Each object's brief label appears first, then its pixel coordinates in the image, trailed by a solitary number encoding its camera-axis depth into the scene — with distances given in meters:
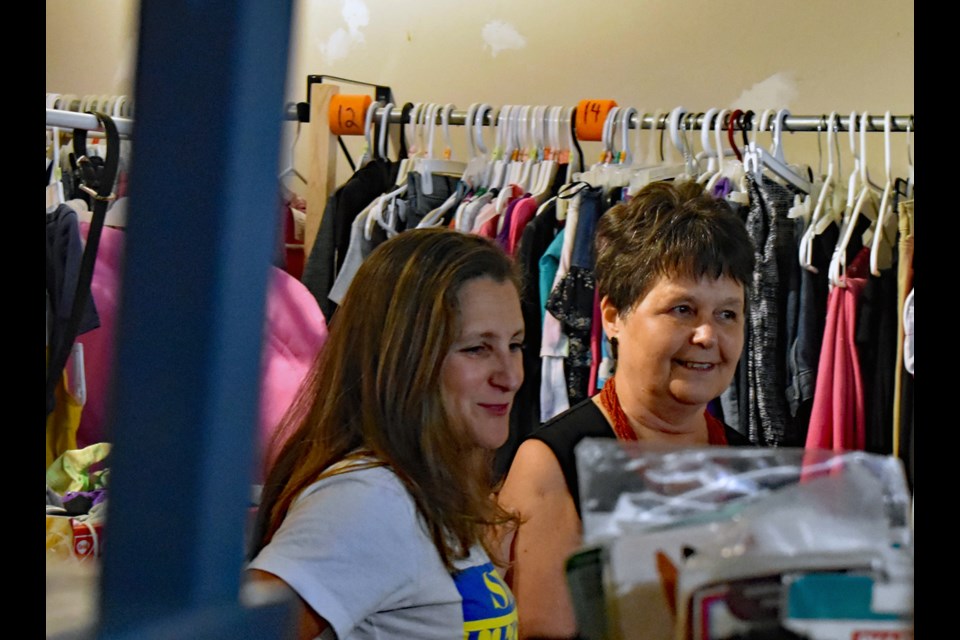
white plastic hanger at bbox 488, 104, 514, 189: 5.76
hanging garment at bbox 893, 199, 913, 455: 4.68
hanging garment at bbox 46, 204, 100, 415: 4.22
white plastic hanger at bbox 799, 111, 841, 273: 4.82
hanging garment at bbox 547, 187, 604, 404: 4.98
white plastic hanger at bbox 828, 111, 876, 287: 4.79
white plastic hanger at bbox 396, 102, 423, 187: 5.95
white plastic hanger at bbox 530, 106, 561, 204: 5.64
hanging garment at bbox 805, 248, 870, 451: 4.75
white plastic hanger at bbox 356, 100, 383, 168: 6.12
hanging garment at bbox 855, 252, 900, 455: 4.74
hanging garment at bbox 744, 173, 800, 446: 4.79
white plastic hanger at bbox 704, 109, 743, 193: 5.13
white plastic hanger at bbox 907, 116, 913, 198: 5.21
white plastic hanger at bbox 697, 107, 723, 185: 5.31
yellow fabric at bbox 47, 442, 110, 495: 3.99
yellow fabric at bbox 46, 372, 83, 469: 4.59
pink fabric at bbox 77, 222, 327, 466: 4.66
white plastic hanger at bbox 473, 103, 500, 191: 5.82
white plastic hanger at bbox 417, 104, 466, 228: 5.66
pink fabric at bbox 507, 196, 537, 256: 5.30
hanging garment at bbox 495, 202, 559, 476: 5.16
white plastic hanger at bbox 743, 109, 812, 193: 5.01
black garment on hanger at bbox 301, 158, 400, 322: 5.80
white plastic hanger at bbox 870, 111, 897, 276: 4.80
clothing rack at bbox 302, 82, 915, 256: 6.12
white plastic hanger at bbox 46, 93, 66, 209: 5.09
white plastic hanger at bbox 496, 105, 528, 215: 5.52
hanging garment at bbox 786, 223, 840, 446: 4.78
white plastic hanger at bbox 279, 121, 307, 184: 7.18
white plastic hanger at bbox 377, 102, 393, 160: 6.09
